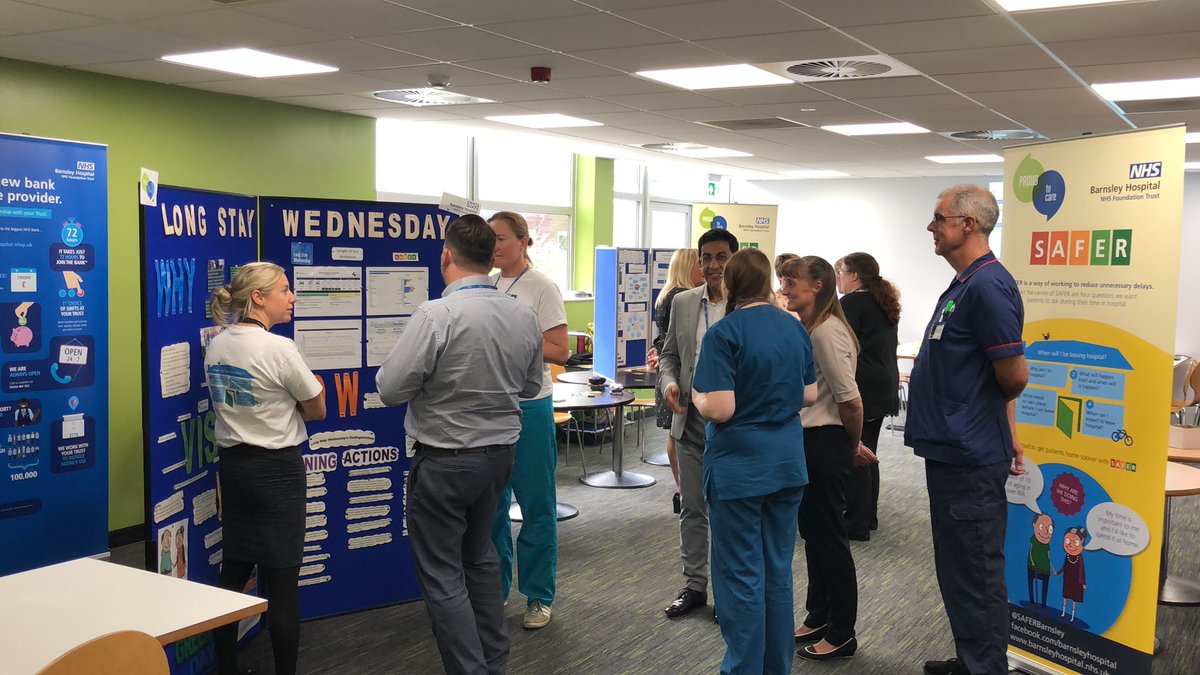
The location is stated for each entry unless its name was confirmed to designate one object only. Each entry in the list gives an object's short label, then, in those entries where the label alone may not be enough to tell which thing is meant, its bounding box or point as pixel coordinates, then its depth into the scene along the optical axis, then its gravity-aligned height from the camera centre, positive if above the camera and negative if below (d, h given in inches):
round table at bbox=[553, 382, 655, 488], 214.7 -32.9
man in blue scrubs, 114.3 -18.4
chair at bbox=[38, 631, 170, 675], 58.7 -26.8
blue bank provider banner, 142.3 -15.3
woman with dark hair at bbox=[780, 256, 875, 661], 132.3 -21.8
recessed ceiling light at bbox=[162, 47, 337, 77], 189.0 +42.2
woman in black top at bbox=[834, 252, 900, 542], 197.2 -12.9
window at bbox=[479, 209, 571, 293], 386.6 +8.7
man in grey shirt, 108.9 -18.0
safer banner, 121.3 -16.0
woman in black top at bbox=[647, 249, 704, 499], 192.5 -3.4
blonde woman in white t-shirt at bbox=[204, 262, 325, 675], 118.8 -22.8
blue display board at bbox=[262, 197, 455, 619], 149.8 -15.9
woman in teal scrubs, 111.1 -23.2
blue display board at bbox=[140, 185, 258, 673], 118.2 -16.5
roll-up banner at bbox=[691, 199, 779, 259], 338.3 +17.8
